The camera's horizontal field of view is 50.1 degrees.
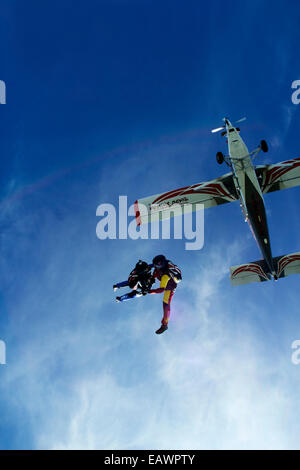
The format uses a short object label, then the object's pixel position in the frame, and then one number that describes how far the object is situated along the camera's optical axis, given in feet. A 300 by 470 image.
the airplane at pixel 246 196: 75.20
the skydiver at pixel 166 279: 39.23
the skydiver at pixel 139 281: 38.99
